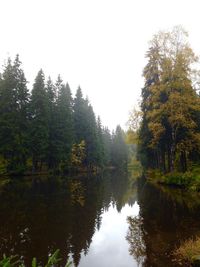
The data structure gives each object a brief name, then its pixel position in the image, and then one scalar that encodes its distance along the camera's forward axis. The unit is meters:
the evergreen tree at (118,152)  76.00
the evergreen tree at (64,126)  37.17
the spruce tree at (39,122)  33.42
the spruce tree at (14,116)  29.36
